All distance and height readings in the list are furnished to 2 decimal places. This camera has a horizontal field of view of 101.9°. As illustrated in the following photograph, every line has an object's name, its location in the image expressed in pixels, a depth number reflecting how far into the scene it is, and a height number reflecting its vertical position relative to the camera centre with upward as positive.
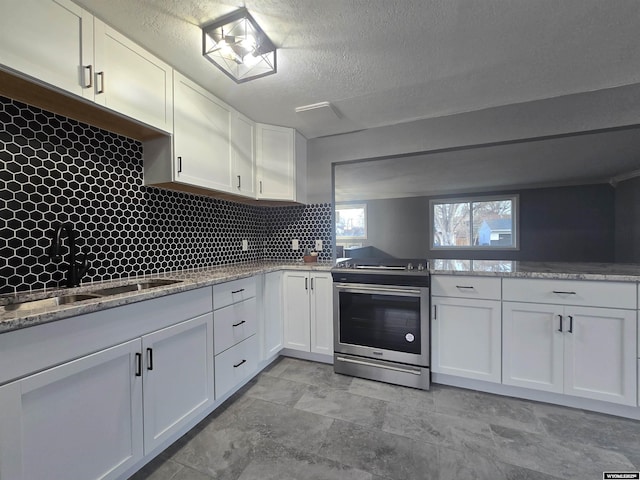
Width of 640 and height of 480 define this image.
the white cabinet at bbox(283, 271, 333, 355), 2.37 -0.68
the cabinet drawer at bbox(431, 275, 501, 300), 1.90 -0.37
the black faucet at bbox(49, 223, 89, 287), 1.34 -0.11
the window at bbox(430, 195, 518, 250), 5.25 +0.31
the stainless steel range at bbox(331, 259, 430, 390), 2.02 -0.70
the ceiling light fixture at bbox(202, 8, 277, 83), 1.30 +1.05
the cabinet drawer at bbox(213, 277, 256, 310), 1.72 -0.38
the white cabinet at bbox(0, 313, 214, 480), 0.87 -0.70
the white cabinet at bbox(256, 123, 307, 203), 2.54 +0.76
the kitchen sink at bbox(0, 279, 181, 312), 1.15 -0.29
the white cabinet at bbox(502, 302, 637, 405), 1.62 -0.75
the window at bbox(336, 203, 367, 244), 6.38 +0.42
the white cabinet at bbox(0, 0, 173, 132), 1.03 +0.86
